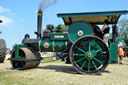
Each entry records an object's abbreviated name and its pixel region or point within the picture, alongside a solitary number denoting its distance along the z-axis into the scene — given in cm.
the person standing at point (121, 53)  1142
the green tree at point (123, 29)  4774
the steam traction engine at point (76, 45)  533
